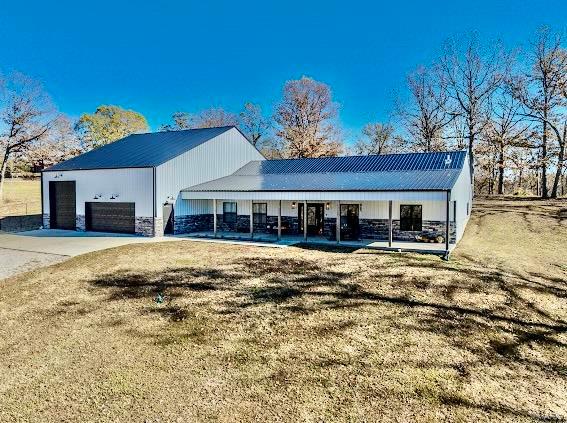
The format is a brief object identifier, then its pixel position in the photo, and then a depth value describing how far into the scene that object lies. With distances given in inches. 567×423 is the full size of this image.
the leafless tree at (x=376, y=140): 1691.7
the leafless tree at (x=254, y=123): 1868.8
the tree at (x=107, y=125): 1852.9
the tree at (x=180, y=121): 1988.2
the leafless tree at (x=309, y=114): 1509.6
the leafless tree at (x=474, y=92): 1258.6
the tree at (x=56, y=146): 1317.7
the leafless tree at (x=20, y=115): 1200.2
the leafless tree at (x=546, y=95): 1079.6
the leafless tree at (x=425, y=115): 1354.6
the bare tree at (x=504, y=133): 1193.4
